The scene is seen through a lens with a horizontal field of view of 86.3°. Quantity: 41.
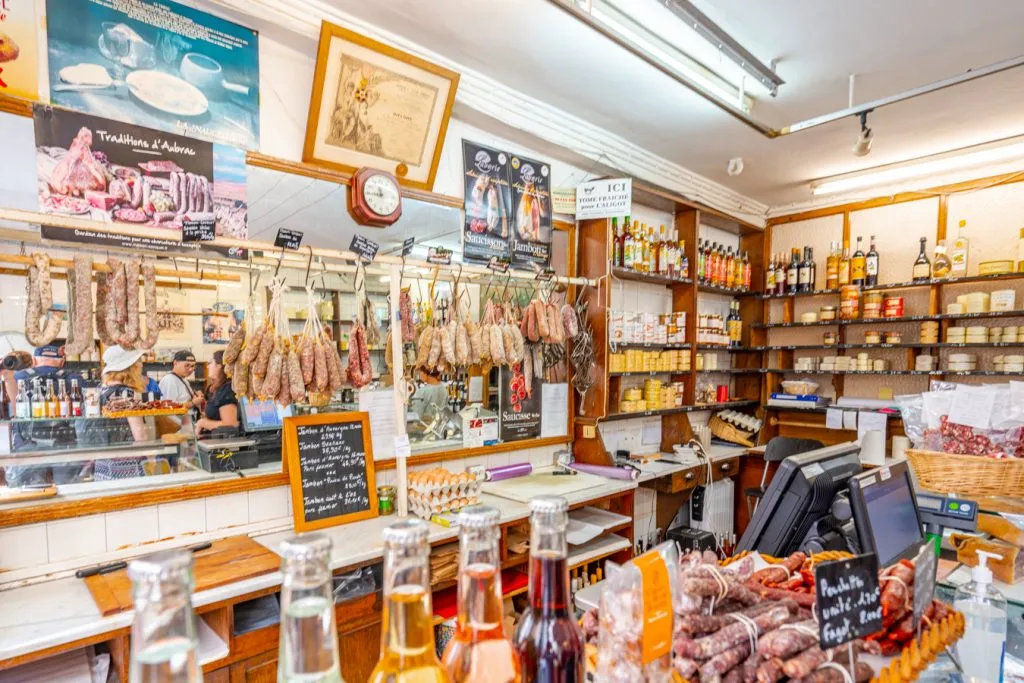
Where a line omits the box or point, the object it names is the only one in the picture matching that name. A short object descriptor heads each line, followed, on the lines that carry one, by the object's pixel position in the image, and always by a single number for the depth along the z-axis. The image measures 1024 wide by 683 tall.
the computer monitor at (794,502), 1.49
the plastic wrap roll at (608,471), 3.28
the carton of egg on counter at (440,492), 2.49
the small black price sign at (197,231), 2.01
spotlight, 3.05
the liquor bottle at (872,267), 4.59
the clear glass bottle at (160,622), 0.49
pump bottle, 1.25
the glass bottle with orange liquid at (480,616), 0.66
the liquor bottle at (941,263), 4.22
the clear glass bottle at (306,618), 0.53
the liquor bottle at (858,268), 4.64
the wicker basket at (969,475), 2.20
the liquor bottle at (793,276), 5.01
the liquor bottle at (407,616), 0.59
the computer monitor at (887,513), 1.37
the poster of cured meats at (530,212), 3.31
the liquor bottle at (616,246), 3.75
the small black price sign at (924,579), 1.00
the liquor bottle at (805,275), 4.96
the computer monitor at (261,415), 2.36
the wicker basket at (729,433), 4.88
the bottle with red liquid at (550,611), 0.72
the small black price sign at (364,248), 2.38
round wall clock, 2.55
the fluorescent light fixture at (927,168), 4.02
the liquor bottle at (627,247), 3.79
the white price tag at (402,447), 2.50
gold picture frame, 2.40
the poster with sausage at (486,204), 3.09
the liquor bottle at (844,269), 4.73
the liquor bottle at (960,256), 4.16
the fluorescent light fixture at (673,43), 2.48
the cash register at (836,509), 1.44
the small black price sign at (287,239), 2.18
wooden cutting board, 1.65
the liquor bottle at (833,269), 4.82
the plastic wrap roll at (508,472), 3.16
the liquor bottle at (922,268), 4.31
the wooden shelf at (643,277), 3.77
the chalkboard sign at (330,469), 2.30
